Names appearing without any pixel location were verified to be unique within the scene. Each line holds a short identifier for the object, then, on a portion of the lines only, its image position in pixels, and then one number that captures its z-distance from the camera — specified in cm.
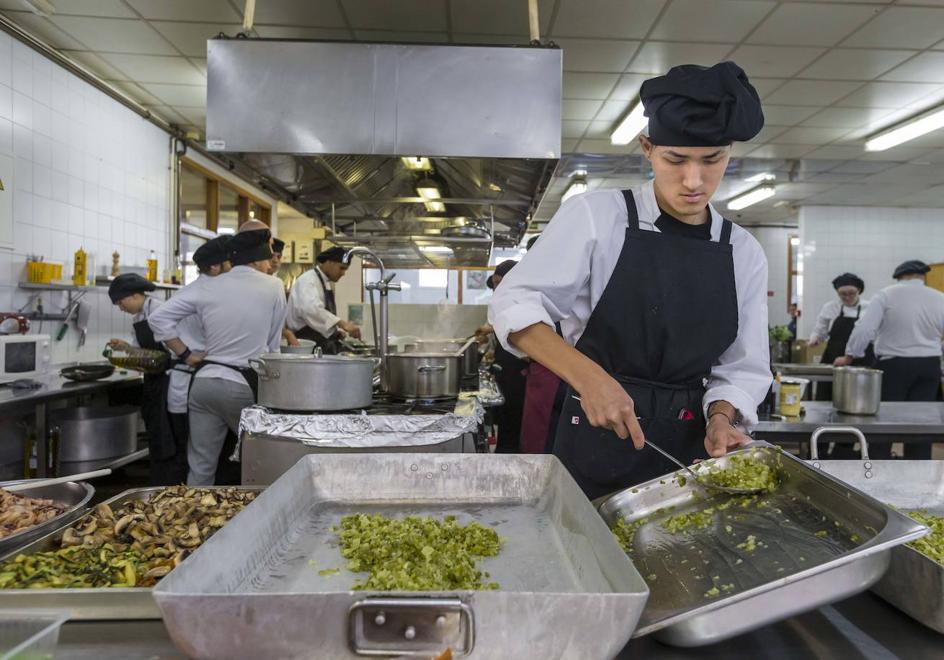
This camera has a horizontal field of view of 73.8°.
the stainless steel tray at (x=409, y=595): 65
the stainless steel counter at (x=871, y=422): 305
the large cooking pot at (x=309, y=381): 214
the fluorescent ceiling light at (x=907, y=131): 577
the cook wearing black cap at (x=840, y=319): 645
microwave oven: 354
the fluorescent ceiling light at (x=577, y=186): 809
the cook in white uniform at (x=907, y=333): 514
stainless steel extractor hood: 314
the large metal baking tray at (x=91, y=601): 83
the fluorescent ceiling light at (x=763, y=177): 798
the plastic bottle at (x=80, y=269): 438
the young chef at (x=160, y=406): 372
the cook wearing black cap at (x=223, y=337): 337
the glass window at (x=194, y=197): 657
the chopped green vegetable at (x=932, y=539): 99
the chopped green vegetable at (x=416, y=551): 87
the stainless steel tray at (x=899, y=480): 140
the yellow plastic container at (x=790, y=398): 324
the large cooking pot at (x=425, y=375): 260
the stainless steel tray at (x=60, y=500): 101
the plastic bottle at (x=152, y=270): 525
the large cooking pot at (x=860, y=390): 335
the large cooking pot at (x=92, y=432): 405
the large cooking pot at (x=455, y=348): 409
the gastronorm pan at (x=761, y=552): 73
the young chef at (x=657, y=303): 137
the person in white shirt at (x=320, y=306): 505
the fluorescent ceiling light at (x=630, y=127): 570
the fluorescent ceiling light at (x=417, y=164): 380
